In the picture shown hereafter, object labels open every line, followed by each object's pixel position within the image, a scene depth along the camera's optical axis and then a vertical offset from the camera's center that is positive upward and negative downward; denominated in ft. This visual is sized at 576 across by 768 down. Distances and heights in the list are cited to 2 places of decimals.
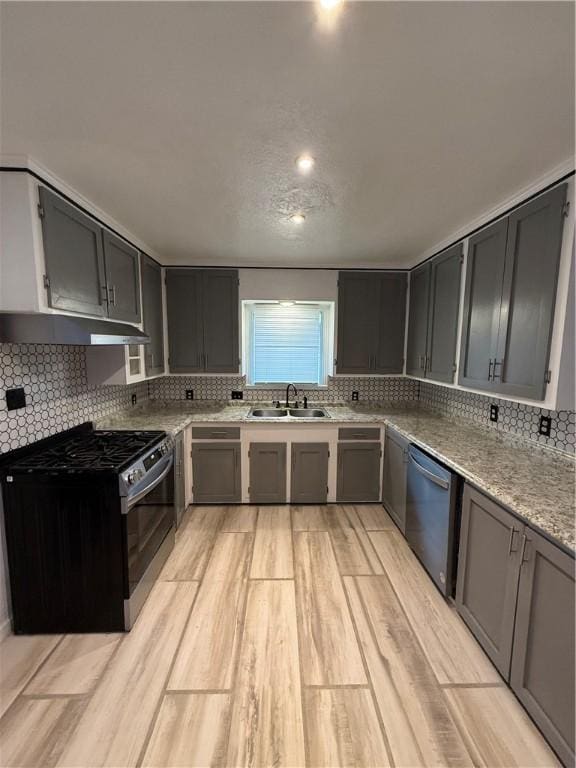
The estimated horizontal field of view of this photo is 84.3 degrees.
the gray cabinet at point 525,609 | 3.81 -3.57
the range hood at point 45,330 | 5.02 +0.34
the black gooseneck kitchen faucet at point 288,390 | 11.53 -1.35
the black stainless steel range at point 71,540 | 5.52 -3.33
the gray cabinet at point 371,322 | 11.10 +1.16
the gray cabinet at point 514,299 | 5.26 +1.10
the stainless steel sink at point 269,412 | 11.18 -2.06
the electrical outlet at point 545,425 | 6.42 -1.40
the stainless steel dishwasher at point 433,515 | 6.30 -3.51
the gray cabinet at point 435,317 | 8.18 +1.12
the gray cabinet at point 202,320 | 10.89 +1.13
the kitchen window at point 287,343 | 12.07 +0.43
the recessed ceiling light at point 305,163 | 4.96 +3.04
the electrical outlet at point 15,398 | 5.74 -0.88
